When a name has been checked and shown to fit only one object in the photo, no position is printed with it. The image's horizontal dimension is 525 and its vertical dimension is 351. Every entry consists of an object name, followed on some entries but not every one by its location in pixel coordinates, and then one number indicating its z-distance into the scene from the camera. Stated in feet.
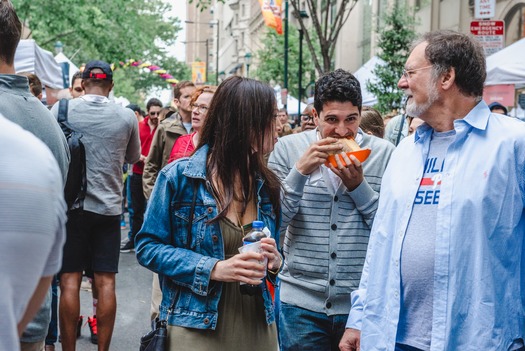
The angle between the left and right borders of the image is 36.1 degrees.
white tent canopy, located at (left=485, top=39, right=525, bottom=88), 35.19
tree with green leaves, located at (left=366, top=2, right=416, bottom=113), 64.49
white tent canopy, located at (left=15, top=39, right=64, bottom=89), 31.94
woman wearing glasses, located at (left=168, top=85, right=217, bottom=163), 19.77
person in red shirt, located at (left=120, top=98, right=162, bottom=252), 35.99
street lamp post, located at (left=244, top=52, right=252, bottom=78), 129.14
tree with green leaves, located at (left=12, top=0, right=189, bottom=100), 77.51
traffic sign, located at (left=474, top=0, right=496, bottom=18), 36.01
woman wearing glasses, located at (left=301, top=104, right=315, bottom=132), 35.17
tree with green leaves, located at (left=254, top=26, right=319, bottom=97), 118.62
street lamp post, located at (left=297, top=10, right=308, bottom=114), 87.02
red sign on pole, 34.47
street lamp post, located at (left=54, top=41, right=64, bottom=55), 76.76
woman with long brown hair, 10.20
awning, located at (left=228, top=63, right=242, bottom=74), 279.06
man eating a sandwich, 13.14
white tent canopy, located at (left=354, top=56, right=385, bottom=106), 66.19
